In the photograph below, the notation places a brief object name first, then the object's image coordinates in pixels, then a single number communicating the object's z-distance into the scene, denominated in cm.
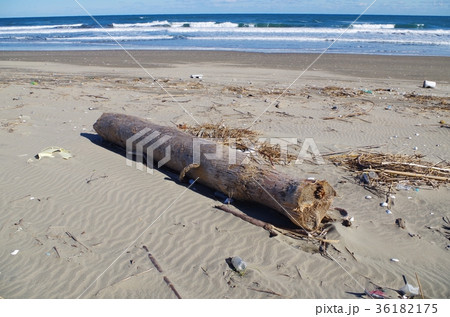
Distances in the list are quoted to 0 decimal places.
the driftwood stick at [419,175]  457
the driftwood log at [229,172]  345
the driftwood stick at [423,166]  472
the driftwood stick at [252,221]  356
